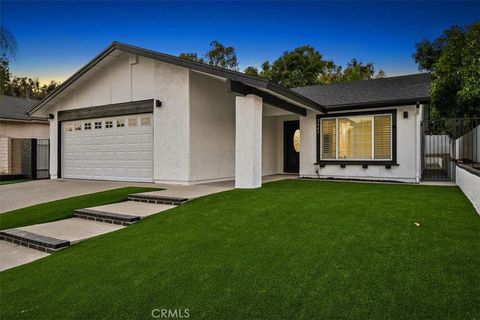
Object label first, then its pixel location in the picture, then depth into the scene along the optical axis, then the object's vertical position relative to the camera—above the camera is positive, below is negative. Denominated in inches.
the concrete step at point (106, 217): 243.1 -45.6
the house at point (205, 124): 396.8 +47.6
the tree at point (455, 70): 533.3 +160.4
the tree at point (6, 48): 362.9 +125.2
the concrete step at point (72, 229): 217.2 -50.8
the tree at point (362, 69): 1341.0 +374.7
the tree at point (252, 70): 1285.7 +351.4
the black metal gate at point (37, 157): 629.6 +2.6
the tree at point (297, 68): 1167.6 +329.0
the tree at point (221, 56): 1311.5 +415.2
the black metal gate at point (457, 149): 416.5 +15.7
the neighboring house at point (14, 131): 625.0 +57.3
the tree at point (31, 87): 1711.1 +390.4
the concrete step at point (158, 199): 290.5 -37.7
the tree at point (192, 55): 1323.8 +418.6
